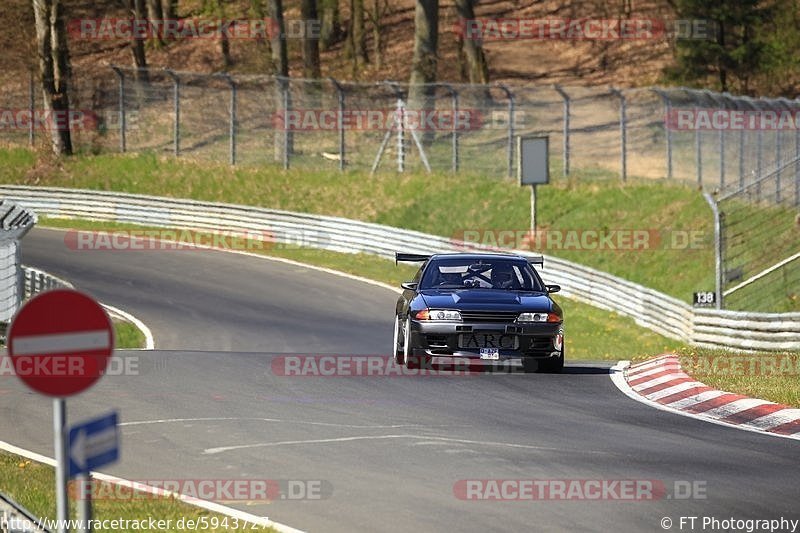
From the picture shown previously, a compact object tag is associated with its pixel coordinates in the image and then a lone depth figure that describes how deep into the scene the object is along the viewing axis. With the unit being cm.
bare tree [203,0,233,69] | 6238
